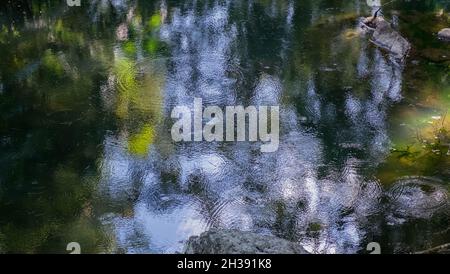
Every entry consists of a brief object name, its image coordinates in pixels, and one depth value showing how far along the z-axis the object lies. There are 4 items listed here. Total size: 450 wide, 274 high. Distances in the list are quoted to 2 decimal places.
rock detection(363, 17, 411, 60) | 11.59
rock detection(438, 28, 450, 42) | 12.14
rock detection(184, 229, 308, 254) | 5.98
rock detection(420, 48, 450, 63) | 11.40
